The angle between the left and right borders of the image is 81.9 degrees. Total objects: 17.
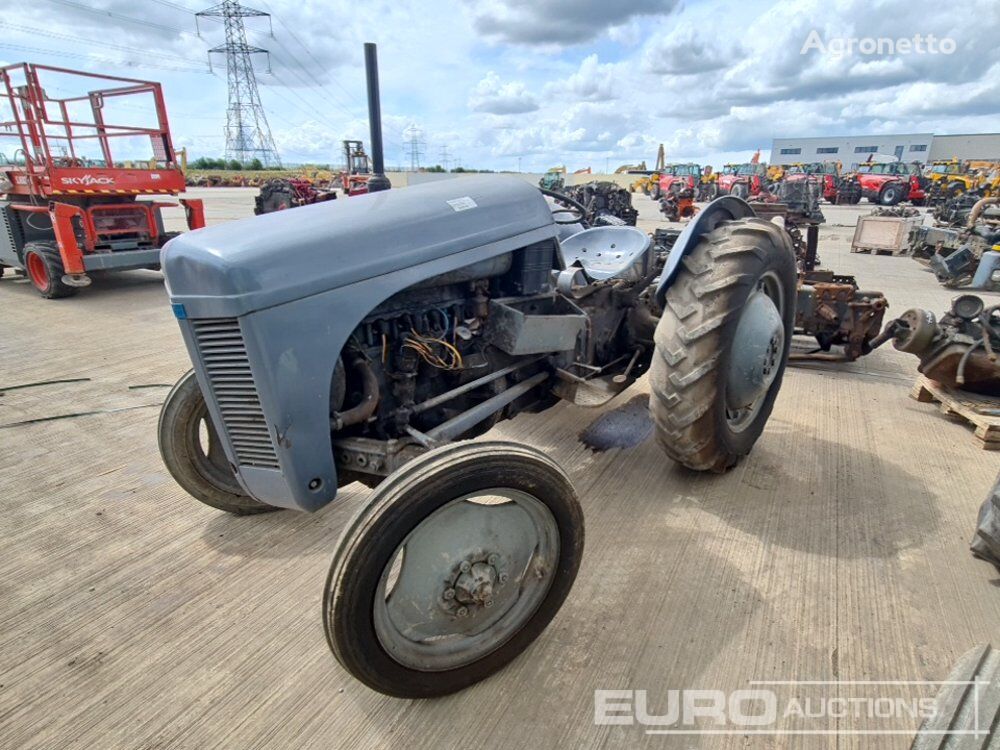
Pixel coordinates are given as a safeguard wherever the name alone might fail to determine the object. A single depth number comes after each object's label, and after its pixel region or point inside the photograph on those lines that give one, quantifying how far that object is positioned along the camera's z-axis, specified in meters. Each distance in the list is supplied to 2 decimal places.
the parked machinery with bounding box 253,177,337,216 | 12.85
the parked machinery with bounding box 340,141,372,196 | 16.58
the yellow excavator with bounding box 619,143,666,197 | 32.66
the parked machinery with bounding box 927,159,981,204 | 21.42
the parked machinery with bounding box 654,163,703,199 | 21.59
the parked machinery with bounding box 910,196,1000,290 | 8.05
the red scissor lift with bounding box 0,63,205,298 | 6.91
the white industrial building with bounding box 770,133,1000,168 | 53.31
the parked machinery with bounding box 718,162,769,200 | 17.00
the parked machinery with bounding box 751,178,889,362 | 4.47
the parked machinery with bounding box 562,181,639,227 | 12.09
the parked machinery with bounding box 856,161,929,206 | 24.00
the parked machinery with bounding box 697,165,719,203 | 23.63
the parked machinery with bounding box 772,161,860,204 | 24.25
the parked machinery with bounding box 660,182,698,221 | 17.77
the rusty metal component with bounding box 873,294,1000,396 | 3.56
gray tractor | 1.65
